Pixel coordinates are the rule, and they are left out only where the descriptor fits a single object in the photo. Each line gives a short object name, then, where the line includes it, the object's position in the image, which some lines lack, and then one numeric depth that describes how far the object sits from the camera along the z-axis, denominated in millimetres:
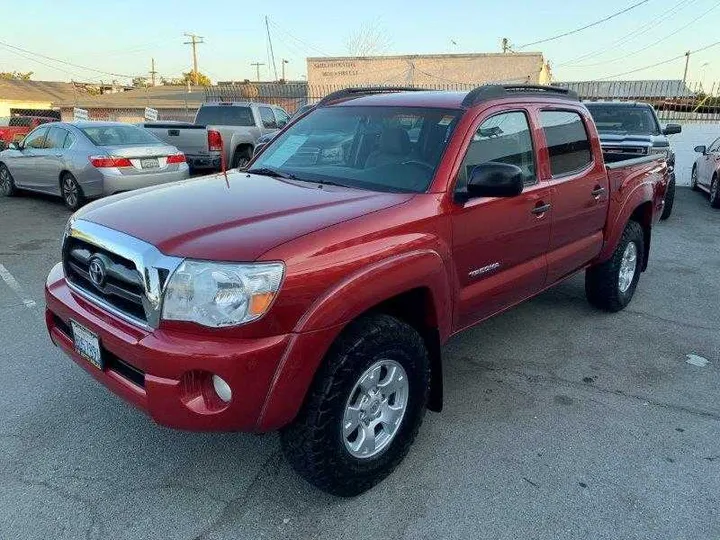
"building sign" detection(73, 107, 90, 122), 19547
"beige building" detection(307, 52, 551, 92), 28500
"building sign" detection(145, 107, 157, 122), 20473
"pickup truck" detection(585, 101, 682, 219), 9805
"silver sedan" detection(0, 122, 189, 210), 9055
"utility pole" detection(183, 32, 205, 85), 62406
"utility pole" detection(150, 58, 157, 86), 78875
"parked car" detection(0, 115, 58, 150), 20859
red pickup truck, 2252
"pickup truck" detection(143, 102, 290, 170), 13336
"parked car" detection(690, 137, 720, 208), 11258
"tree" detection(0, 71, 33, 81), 71912
